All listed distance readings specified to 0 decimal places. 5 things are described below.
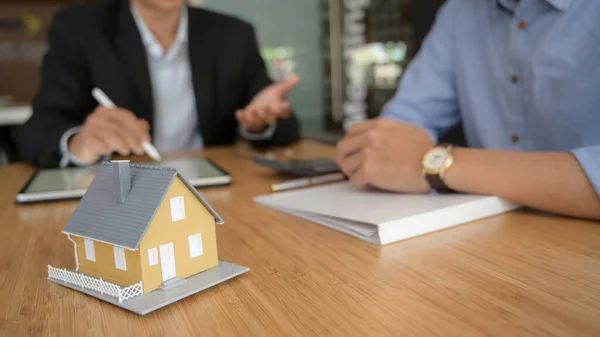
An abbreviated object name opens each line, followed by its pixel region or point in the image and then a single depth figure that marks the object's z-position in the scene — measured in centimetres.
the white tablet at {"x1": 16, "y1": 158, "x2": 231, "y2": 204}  78
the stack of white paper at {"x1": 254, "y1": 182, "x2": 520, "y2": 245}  53
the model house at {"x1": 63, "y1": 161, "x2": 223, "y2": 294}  38
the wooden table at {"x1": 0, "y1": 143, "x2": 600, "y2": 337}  35
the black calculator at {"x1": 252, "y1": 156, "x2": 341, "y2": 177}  84
